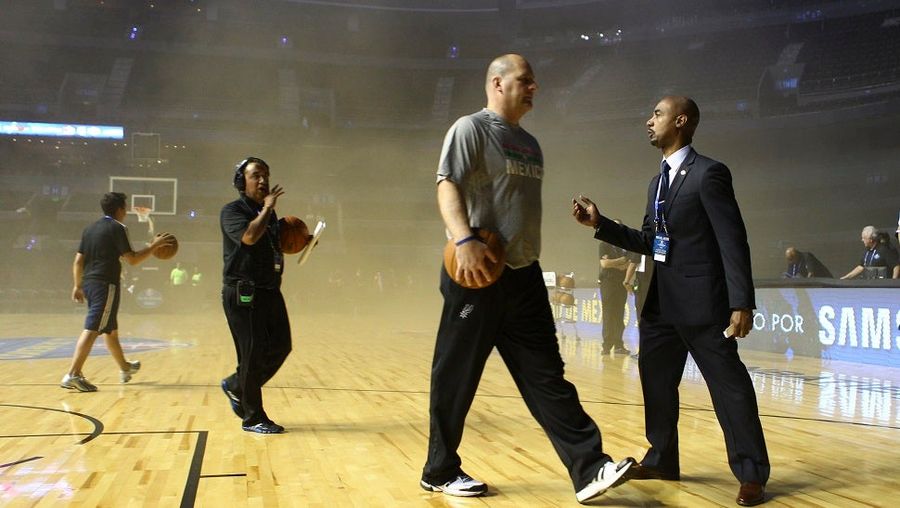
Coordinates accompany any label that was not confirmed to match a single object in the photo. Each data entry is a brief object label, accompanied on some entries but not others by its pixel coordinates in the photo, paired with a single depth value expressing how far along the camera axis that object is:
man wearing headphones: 4.45
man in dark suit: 3.07
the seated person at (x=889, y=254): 10.15
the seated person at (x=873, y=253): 10.23
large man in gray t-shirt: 2.96
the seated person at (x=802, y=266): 12.19
